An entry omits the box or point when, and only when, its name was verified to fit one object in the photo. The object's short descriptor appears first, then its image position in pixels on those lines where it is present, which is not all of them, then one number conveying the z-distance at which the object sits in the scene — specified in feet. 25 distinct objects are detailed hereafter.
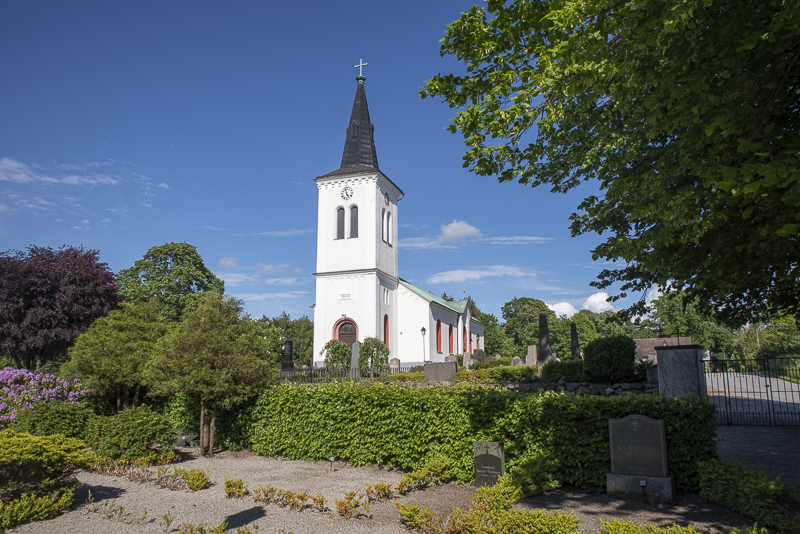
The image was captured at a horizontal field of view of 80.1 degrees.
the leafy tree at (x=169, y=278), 115.85
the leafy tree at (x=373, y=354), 80.83
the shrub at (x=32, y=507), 19.12
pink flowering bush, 38.91
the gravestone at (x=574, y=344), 74.18
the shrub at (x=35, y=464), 20.70
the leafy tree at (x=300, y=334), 180.24
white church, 100.99
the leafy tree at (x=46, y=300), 70.74
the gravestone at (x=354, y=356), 68.14
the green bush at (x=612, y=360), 48.06
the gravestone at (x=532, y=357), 91.15
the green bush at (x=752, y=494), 17.31
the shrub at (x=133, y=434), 30.86
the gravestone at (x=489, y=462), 24.34
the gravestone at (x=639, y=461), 21.49
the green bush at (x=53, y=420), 34.04
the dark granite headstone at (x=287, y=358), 78.79
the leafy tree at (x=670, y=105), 14.70
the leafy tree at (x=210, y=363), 33.73
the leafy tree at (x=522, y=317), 214.48
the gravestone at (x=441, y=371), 64.59
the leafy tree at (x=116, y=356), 39.58
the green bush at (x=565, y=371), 55.16
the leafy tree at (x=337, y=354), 81.00
